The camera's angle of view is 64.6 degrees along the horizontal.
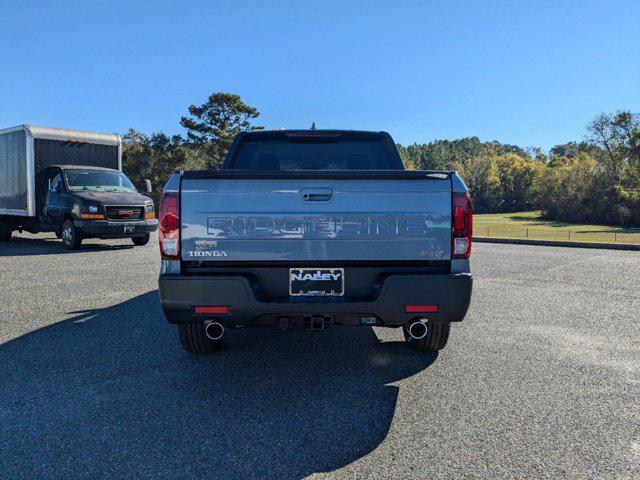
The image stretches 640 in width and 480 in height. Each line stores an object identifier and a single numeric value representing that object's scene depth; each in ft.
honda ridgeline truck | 11.33
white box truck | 41.50
